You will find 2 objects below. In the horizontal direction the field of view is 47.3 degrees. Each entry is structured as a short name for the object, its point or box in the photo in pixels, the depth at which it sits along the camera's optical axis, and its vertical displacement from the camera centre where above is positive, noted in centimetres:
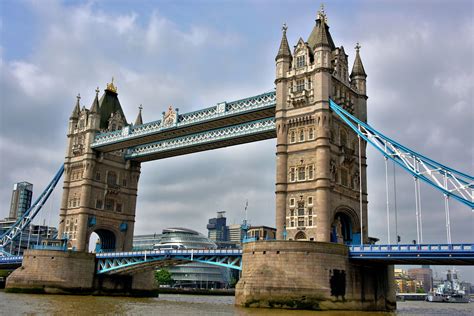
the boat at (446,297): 12300 -172
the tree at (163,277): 11888 +22
